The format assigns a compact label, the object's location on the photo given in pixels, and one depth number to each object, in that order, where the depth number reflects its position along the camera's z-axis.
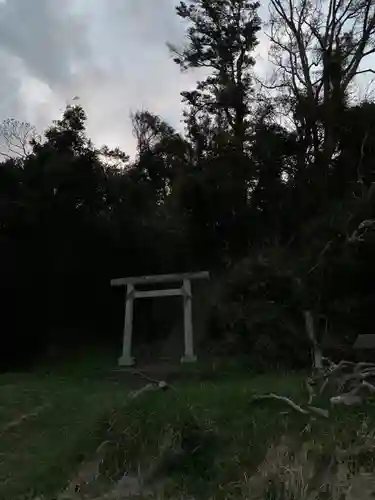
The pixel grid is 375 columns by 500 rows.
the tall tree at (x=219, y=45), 14.67
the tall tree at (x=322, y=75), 12.41
